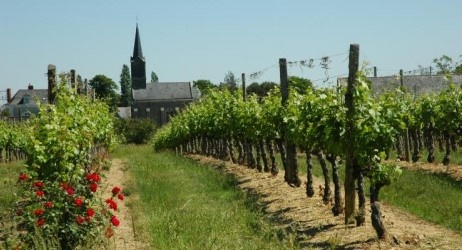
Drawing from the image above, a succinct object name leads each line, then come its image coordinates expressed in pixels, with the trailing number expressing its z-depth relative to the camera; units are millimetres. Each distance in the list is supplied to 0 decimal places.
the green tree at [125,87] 115250
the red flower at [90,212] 6949
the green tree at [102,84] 97250
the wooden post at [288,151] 13484
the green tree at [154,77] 140250
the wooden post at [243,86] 19641
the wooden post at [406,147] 21389
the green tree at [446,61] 48650
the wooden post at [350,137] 8719
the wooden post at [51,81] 11539
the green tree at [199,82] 111788
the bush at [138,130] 60188
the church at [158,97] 89812
